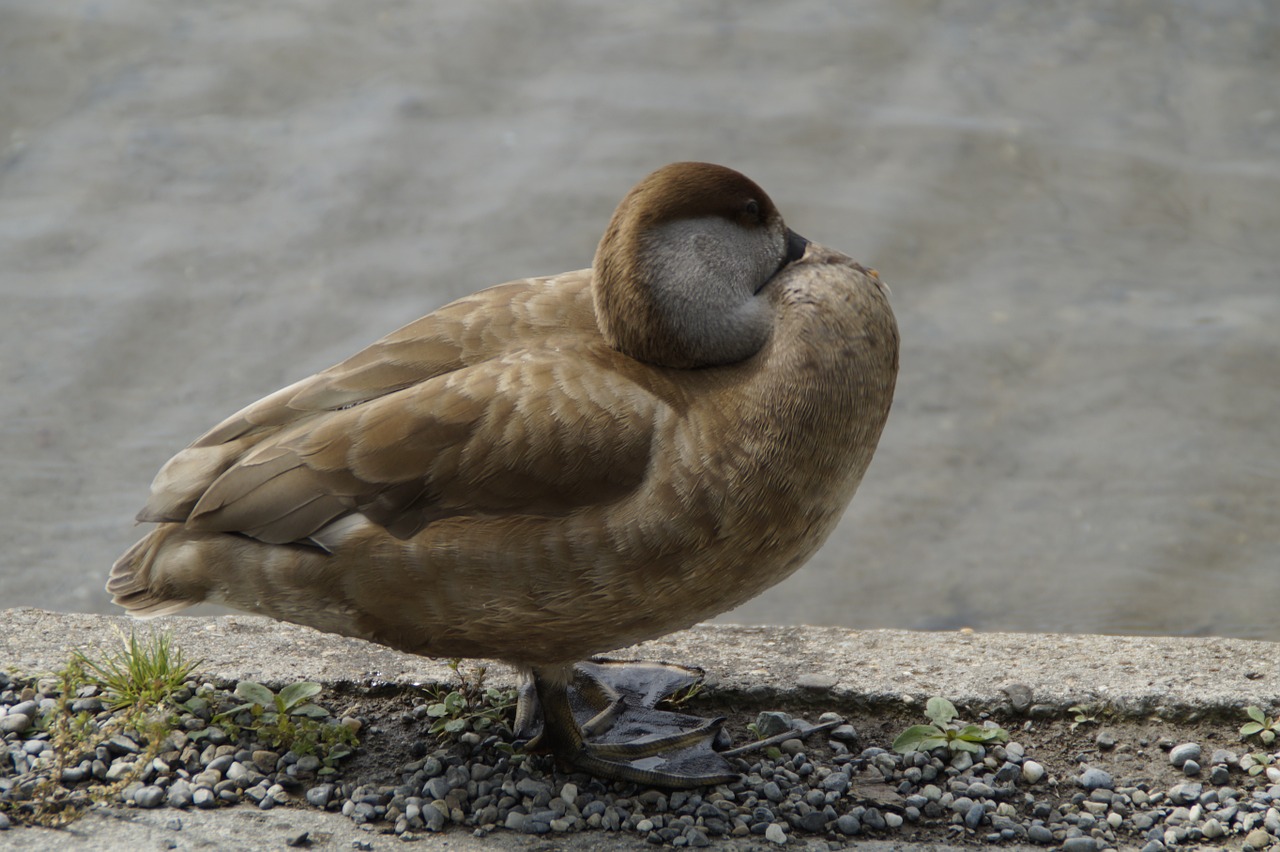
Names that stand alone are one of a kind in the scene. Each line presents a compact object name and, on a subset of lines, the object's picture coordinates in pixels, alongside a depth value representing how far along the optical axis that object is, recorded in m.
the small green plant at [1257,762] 7.73
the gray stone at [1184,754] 7.83
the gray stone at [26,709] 7.62
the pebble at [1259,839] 7.17
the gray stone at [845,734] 8.07
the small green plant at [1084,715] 8.20
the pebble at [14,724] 7.51
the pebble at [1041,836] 7.23
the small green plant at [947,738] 7.89
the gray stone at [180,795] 7.10
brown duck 6.99
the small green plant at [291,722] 7.65
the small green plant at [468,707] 7.98
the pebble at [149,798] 7.04
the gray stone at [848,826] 7.30
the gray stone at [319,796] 7.27
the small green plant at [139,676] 7.73
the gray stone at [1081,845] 7.11
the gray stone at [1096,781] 7.66
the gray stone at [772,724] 8.12
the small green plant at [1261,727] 7.95
